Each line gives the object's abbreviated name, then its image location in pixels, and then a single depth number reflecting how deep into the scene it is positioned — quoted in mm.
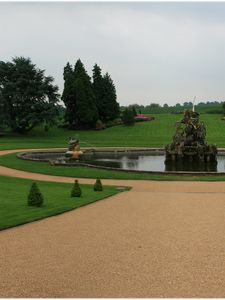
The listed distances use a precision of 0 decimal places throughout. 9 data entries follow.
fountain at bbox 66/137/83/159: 24129
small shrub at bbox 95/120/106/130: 50625
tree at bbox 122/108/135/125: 52127
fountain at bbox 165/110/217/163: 23139
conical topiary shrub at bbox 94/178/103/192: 14427
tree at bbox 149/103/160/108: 110993
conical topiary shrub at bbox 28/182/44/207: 11006
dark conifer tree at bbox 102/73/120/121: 54495
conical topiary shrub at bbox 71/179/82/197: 12975
